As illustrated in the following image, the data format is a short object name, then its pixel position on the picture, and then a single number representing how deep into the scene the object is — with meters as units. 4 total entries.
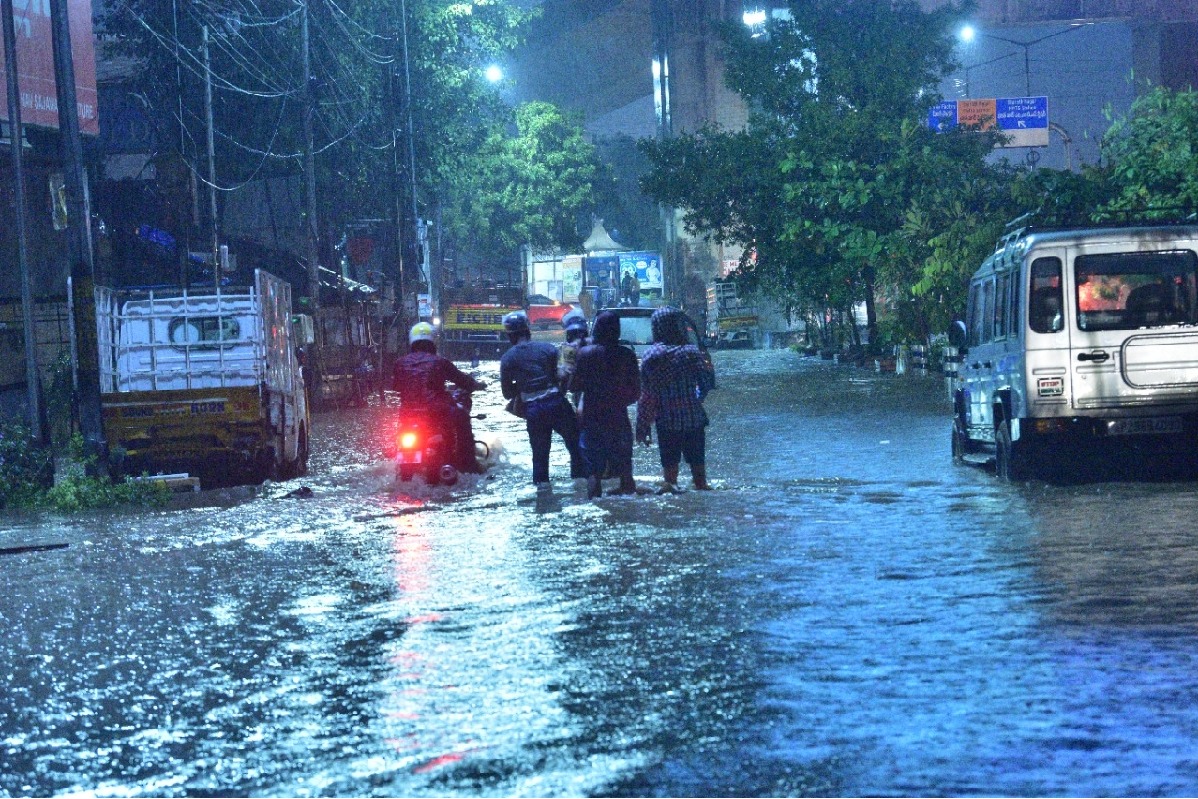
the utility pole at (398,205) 49.44
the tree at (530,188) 88.50
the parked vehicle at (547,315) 81.75
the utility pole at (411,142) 51.34
